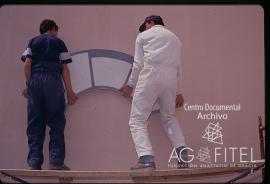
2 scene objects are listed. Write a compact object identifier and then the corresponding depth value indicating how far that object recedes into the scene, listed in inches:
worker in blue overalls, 327.6
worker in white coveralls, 322.4
